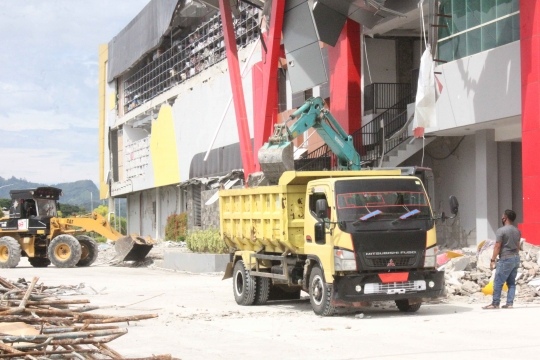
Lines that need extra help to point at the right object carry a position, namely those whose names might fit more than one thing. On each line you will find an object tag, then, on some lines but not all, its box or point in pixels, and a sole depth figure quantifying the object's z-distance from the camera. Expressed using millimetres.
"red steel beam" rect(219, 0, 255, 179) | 33781
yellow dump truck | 14062
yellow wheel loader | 32781
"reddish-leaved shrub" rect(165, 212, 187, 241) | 51638
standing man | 14831
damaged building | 23141
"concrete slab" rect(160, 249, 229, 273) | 28234
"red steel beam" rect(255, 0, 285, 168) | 29750
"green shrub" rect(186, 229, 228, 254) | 30375
